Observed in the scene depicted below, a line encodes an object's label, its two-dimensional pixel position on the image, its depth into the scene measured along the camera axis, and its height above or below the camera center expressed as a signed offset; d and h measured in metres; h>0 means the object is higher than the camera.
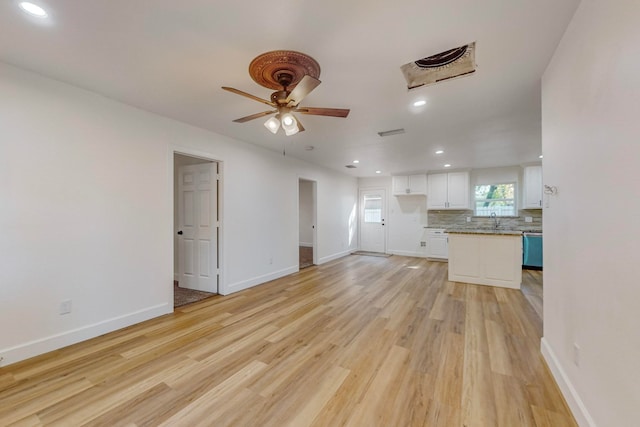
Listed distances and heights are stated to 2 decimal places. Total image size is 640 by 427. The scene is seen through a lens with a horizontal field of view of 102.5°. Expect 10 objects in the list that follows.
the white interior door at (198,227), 4.00 -0.25
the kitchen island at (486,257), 4.34 -0.80
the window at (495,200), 6.43 +0.33
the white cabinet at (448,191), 6.65 +0.58
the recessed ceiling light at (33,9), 1.49 +1.20
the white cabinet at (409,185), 7.13 +0.78
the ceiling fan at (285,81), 1.92 +1.10
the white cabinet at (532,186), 5.82 +0.60
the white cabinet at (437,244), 6.81 -0.86
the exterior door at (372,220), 7.95 -0.25
